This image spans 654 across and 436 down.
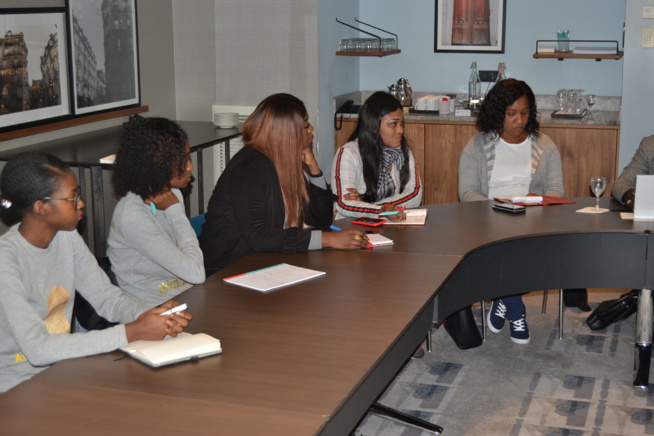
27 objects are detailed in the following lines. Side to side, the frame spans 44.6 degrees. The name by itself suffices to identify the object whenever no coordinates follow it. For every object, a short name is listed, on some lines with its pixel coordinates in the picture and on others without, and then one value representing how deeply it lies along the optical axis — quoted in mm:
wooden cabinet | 5441
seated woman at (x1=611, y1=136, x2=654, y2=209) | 3738
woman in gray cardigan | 4105
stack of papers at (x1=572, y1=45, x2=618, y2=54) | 5530
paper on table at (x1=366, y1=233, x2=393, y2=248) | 3052
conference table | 1693
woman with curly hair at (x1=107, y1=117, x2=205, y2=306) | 2670
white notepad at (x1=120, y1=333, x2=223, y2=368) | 1938
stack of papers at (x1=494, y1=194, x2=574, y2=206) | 3757
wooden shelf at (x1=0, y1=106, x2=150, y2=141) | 4014
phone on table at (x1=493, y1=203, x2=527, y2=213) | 3611
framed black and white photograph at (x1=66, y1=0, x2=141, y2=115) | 4535
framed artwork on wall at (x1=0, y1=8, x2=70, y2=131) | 3955
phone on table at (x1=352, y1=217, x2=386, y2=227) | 3366
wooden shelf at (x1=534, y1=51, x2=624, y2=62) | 5477
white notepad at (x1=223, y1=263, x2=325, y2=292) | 2557
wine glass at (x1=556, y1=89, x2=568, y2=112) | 5781
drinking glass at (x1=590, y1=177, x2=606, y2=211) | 3516
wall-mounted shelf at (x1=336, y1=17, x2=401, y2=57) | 5730
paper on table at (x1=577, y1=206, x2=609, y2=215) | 3596
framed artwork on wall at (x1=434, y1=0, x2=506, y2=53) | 5923
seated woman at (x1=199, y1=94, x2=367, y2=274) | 2971
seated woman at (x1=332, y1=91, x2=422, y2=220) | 3801
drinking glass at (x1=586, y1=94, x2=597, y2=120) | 5711
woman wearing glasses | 2004
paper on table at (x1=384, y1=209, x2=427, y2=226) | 3393
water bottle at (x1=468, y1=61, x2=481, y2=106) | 6000
